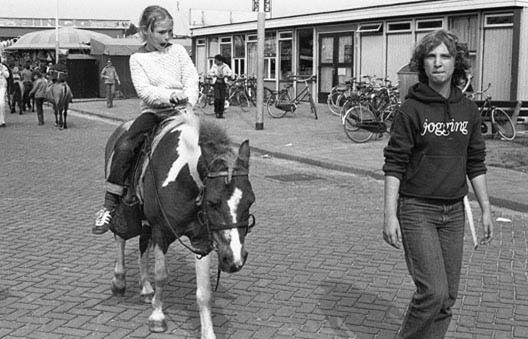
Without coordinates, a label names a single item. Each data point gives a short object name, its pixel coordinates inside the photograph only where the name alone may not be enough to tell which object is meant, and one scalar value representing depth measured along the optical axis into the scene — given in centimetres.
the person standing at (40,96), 2327
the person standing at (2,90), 2205
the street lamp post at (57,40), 4454
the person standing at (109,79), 3042
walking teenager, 414
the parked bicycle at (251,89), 2894
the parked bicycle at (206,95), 2914
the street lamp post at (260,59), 2059
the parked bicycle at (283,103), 2438
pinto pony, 443
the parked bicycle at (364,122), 1755
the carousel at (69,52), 3741
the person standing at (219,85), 2414
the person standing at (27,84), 2900
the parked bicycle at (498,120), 1742
